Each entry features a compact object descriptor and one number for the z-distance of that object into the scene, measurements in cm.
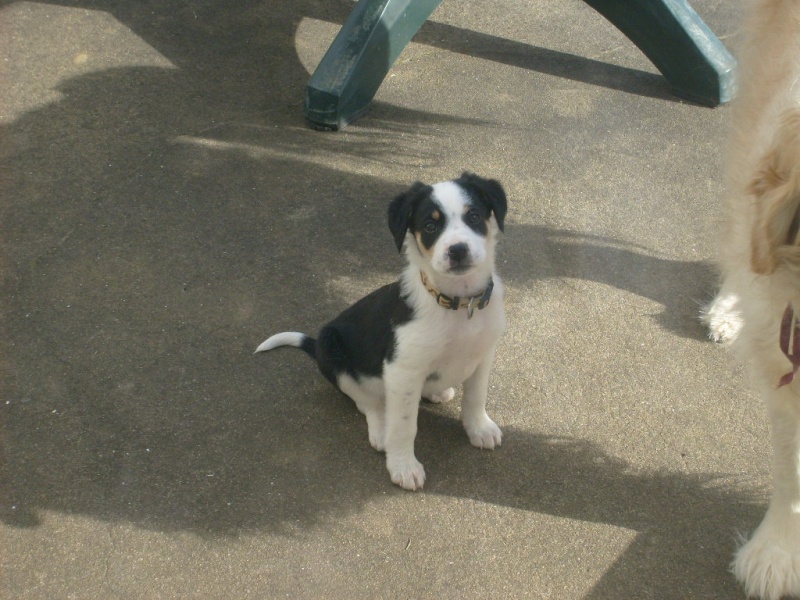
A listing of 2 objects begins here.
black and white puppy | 277
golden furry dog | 203
